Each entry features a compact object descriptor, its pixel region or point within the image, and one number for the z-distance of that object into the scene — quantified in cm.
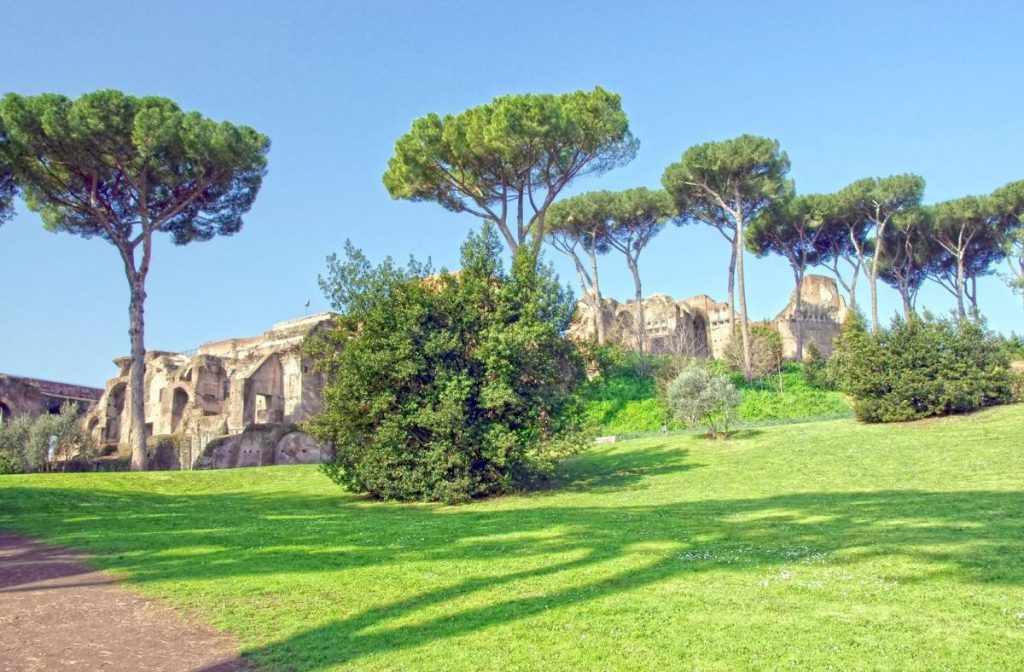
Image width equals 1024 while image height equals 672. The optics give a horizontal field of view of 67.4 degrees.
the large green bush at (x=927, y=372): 1845
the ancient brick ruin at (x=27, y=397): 3650
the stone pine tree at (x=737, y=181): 3183
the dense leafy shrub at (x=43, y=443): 2597
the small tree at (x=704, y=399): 1878
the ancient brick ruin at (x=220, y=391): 3177
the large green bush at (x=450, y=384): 1434
